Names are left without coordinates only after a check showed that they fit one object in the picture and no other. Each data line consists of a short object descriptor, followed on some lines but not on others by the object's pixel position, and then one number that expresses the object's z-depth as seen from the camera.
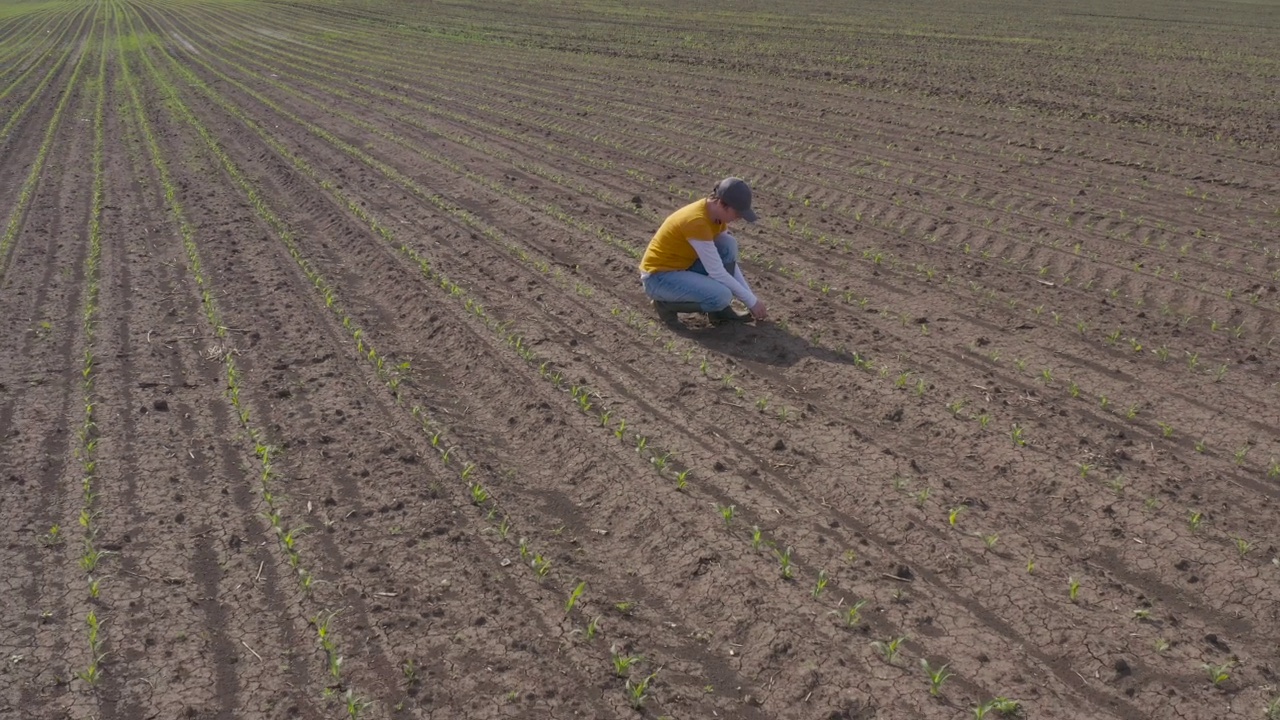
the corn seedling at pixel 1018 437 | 6.58
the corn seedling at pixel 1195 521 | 5.66
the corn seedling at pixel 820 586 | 5.16
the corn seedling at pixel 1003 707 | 4.40
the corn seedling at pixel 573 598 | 5.12
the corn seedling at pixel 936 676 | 4.53
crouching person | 8.04
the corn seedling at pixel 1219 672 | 4.55
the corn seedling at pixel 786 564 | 5.33
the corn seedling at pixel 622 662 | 4.71
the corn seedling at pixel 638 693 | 4.54
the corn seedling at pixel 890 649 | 4.73
